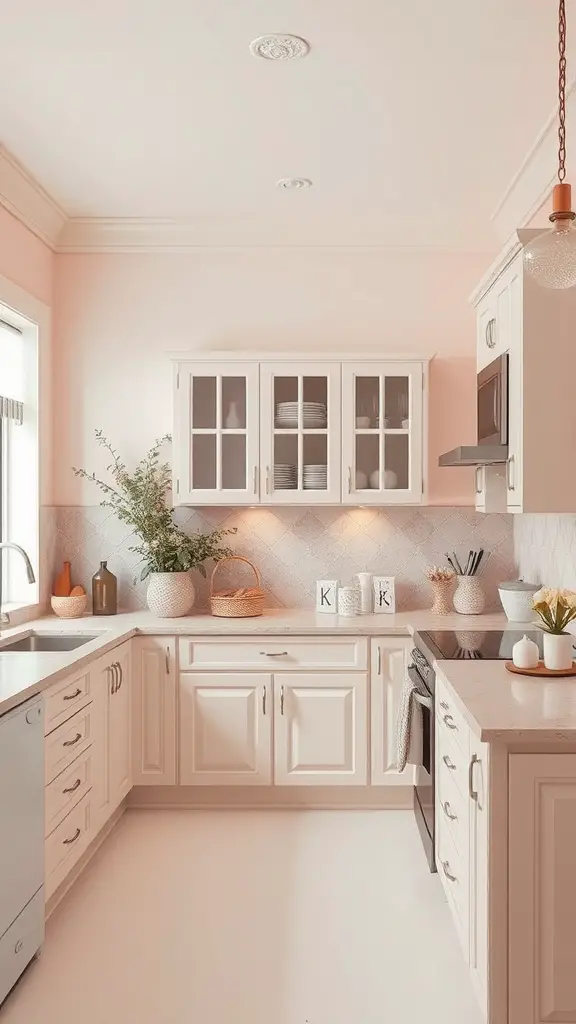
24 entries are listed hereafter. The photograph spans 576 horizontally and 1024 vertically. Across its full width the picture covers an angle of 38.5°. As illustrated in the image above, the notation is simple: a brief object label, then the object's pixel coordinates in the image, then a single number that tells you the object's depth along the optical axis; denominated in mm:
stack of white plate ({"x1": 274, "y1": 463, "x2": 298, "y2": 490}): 4184
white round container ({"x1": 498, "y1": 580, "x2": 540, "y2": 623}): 3922
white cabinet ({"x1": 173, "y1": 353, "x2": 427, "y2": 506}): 4160
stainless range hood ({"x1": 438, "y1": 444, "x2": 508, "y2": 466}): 3018
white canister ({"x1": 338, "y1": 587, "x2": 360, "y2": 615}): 4191
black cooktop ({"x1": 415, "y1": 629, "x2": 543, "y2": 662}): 3001
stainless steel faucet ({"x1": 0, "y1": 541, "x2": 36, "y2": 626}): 3281
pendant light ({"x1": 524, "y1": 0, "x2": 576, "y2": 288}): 1804
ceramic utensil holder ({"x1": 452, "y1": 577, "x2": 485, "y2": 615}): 4195
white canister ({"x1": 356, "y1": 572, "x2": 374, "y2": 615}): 4270
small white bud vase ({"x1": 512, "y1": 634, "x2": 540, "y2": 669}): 2670
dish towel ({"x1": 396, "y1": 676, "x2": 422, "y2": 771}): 3201
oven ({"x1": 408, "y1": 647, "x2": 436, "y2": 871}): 3010
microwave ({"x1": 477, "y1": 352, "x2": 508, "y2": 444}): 3025
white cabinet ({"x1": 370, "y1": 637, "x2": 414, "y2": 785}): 3893
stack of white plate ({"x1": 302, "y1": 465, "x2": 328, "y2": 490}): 4184
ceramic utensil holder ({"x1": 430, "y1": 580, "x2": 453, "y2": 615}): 4227
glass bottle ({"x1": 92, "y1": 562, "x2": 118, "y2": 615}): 4215
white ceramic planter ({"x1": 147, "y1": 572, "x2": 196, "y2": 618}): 4148
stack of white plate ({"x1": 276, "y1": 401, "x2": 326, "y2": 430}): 4180
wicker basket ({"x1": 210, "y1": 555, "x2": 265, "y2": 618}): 4141
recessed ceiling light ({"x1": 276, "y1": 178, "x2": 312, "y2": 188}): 3770
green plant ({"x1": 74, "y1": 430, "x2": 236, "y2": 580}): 4203
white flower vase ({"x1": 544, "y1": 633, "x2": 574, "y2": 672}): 2600
